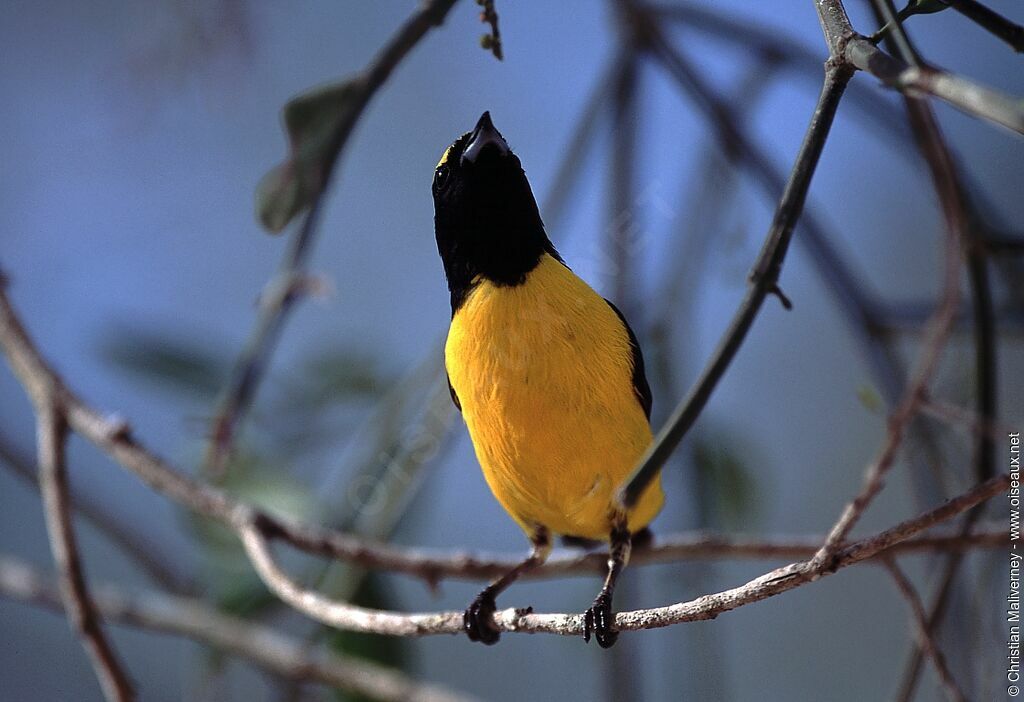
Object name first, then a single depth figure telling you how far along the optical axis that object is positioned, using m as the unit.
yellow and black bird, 1.92
